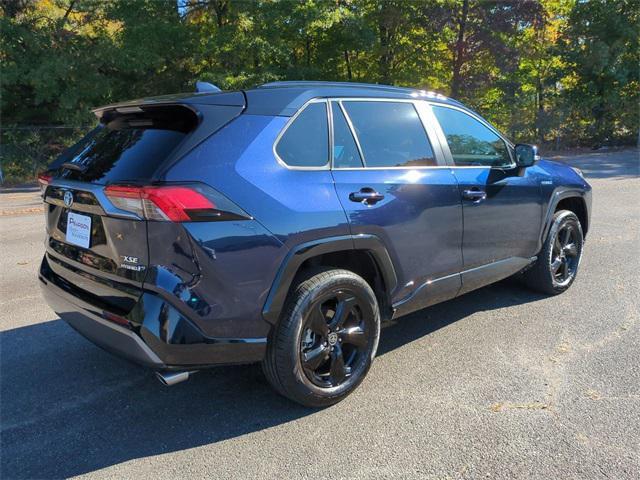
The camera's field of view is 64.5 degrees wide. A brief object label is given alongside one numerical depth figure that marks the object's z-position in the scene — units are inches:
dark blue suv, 97.4
